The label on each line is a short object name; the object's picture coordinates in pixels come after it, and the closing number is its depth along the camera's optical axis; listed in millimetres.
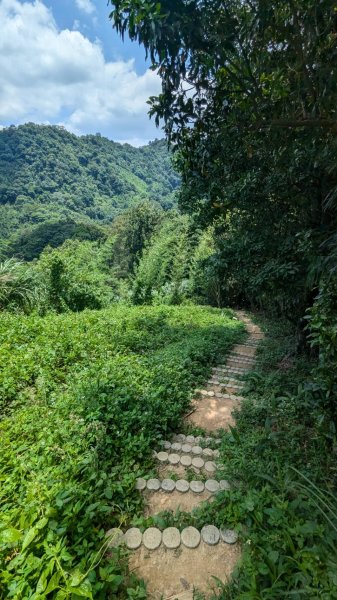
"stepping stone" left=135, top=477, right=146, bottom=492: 2254
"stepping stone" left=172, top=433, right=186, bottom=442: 2894
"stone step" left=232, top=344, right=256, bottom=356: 6097
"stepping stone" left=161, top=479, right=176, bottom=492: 2281
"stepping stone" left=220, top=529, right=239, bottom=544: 1899
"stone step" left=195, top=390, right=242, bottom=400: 3834
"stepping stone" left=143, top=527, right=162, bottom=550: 1863
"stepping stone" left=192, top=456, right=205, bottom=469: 2539
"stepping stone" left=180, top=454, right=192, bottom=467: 2541
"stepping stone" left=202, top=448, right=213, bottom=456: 2695
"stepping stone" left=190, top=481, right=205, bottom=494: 2289
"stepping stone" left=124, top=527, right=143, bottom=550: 1861
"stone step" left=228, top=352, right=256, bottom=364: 5484
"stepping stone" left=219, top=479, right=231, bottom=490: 2289
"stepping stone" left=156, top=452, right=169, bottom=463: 2562
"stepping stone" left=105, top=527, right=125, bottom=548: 1830
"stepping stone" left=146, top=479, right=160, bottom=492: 2273
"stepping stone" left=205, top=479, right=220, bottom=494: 2291
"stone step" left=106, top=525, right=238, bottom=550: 1867
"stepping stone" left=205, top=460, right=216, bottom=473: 2506
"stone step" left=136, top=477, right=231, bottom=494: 2275
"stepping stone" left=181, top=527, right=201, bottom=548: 1882
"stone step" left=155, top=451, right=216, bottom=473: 2535
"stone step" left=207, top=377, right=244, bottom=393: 4148
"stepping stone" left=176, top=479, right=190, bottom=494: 2283
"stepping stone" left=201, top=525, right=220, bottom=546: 1901
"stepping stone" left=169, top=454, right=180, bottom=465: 2549
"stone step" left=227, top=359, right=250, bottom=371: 5062
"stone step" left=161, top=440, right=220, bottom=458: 2705
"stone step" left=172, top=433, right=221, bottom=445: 2870
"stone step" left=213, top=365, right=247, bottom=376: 4665
